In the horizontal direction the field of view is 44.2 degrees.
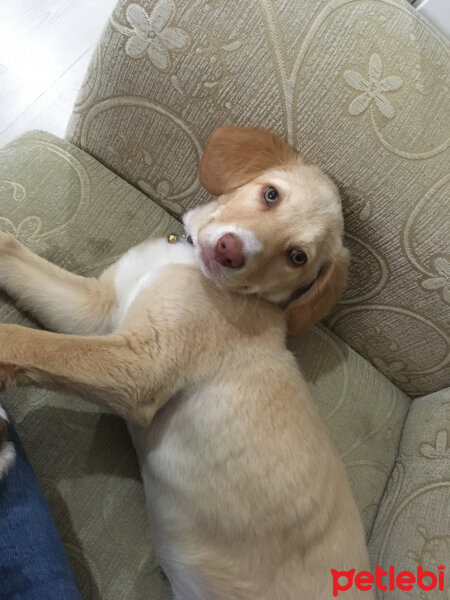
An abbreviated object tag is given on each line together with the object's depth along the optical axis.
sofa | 0.49
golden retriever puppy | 0.46
